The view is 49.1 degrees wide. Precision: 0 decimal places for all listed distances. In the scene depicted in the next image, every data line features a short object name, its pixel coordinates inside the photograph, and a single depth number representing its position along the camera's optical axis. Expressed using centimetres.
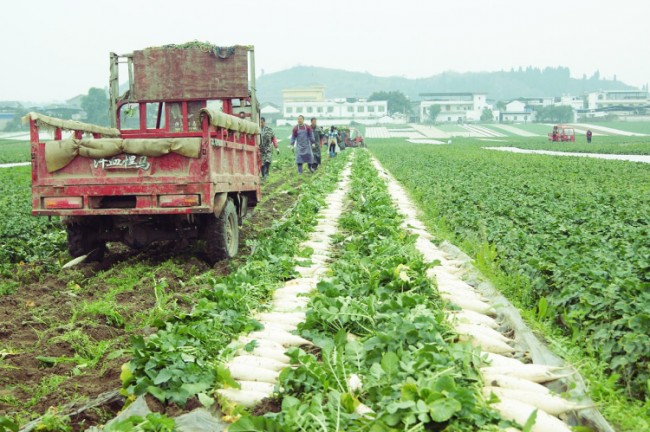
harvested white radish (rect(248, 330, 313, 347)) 530
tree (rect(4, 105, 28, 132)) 9894
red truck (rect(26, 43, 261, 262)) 813
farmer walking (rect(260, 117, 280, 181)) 1919
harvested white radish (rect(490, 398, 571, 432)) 370
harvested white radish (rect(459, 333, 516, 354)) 510
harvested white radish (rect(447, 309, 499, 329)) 575
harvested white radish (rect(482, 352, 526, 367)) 464
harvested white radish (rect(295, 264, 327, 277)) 773
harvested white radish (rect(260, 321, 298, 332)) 566
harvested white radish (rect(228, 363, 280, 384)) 454
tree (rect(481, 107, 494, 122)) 14962
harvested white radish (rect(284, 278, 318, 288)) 717
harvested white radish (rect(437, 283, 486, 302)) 662
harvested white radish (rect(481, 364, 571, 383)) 443
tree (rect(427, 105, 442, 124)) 14900
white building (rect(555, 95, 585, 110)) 17888
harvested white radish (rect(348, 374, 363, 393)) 414
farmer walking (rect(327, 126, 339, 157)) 3541
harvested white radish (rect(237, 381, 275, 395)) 437
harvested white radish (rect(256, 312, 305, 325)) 592
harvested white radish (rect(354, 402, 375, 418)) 376
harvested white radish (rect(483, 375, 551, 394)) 421
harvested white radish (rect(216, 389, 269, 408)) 424
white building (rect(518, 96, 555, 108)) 16690
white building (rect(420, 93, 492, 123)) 15375
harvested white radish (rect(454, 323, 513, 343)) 529
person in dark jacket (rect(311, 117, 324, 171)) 2668
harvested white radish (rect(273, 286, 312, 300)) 665
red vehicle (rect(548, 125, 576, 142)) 6525
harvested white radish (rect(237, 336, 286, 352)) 506
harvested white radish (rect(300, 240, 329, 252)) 933
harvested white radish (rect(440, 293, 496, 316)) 627
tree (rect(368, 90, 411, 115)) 15912
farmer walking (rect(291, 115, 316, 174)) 2202
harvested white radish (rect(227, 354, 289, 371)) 470
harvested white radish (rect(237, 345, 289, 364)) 489
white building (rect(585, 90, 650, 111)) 16564
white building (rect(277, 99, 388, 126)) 14050
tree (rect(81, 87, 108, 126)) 10181
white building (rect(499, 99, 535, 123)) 15012
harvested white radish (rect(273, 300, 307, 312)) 620
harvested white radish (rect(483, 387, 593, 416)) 397
